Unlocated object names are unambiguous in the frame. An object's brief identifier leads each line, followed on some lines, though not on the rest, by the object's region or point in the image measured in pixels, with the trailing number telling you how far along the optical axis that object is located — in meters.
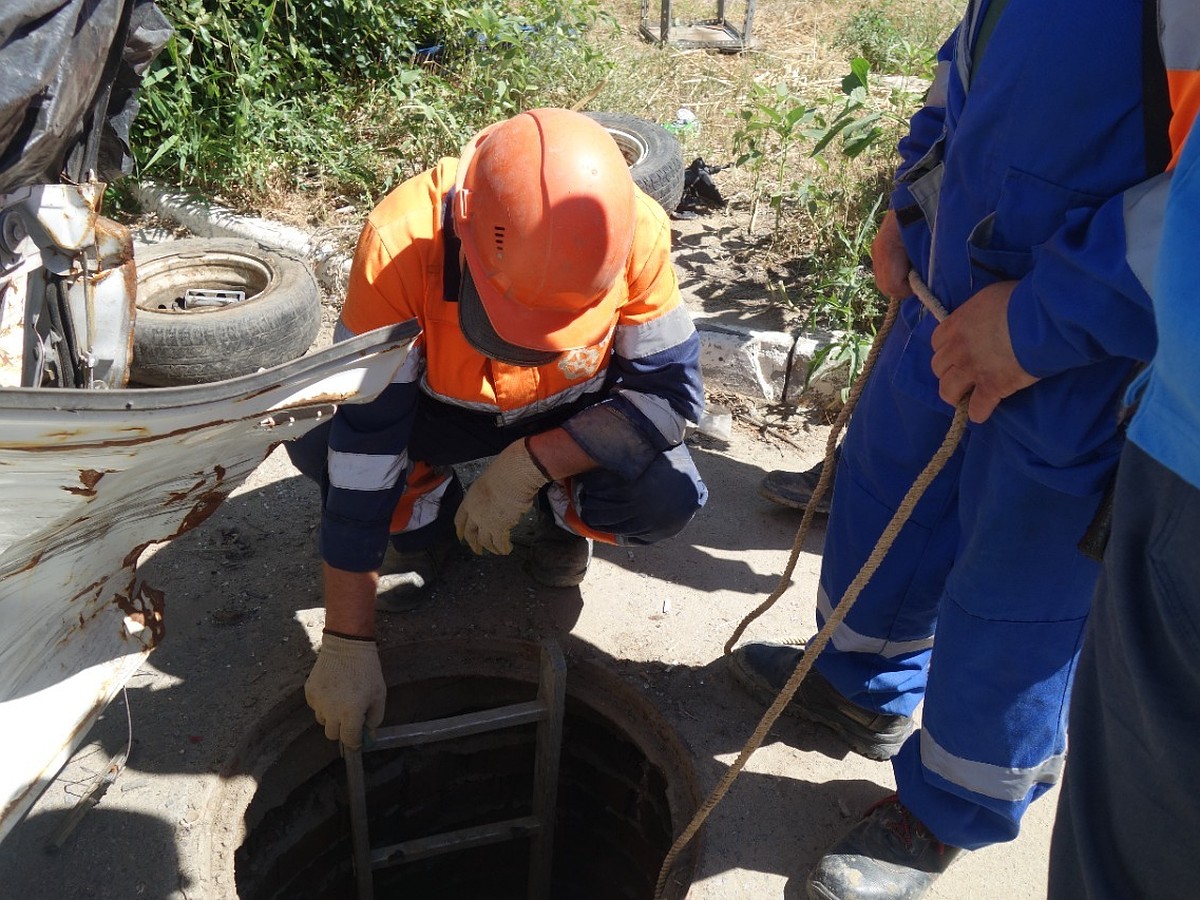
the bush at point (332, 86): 4.58
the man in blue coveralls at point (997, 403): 1.46
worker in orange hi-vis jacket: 1.92
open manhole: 2.55
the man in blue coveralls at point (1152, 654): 1.08
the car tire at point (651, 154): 4.61
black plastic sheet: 2.16
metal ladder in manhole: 2.57
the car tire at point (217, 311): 3.77
